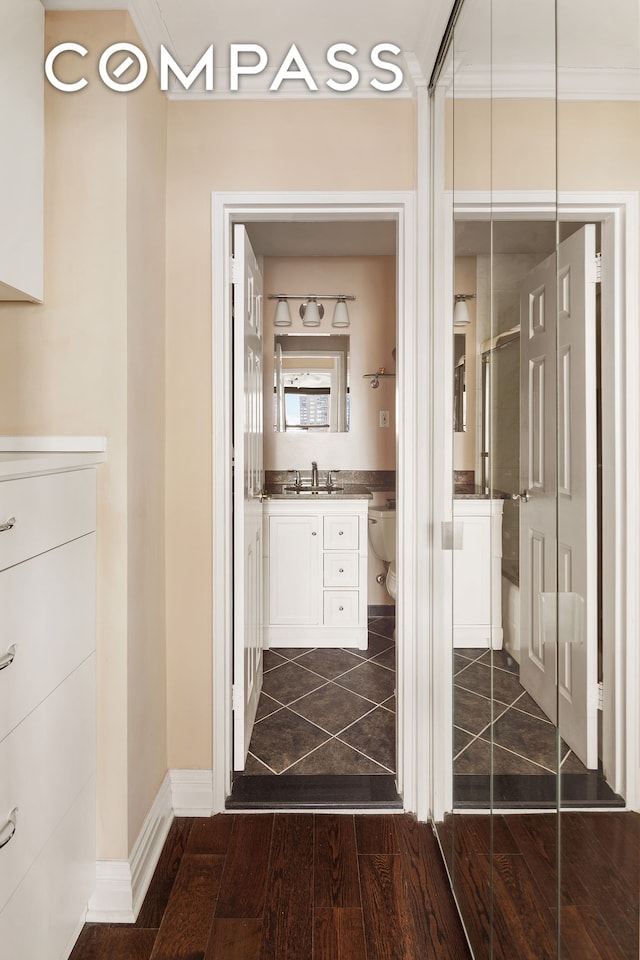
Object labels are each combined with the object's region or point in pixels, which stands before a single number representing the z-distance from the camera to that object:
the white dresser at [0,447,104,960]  1.25
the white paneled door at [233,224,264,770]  2.26
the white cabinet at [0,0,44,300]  1.50
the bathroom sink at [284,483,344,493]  4.37
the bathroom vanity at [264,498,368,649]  3.78
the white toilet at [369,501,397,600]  4.14
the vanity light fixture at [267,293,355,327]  4.32
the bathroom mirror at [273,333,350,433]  4.48
